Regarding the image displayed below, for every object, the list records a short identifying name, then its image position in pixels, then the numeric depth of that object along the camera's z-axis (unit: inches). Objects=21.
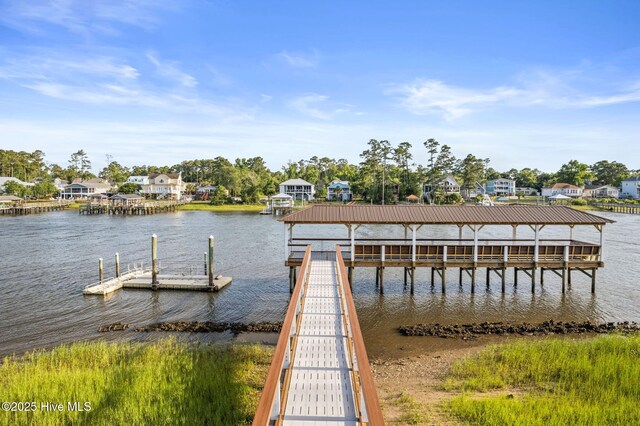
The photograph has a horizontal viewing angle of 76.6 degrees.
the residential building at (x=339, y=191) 4055.1
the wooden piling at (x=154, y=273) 872.9
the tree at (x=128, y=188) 3962.6
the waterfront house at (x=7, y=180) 3956.7
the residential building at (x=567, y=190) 4554.6
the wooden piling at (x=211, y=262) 874.8
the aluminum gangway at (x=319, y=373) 195.7
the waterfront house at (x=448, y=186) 3856.3
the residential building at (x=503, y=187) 5231.3
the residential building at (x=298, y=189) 4119.1
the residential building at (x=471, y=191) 4188.0
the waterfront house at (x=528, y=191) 5438.0
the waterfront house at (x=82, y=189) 4325.8
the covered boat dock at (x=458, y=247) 802.8
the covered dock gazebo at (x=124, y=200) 3339.1
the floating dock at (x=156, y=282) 871.7
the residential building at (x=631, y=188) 4537.4
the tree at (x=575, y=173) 4918.8
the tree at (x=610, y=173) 5171.8
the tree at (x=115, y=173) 5388.8
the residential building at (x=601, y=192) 4694.9
